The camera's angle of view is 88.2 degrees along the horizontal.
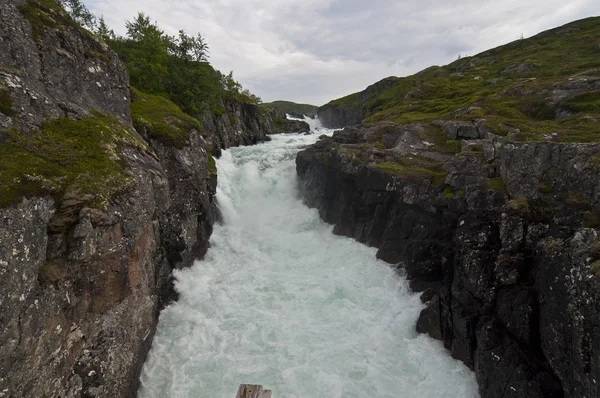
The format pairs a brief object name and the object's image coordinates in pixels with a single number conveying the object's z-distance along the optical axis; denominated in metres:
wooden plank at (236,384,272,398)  7.04
